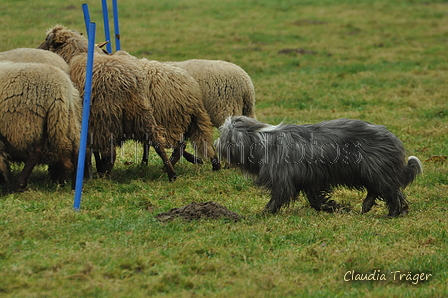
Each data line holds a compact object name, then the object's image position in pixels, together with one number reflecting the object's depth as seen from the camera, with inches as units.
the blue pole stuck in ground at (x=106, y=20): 846.5
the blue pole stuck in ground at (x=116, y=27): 872.2
